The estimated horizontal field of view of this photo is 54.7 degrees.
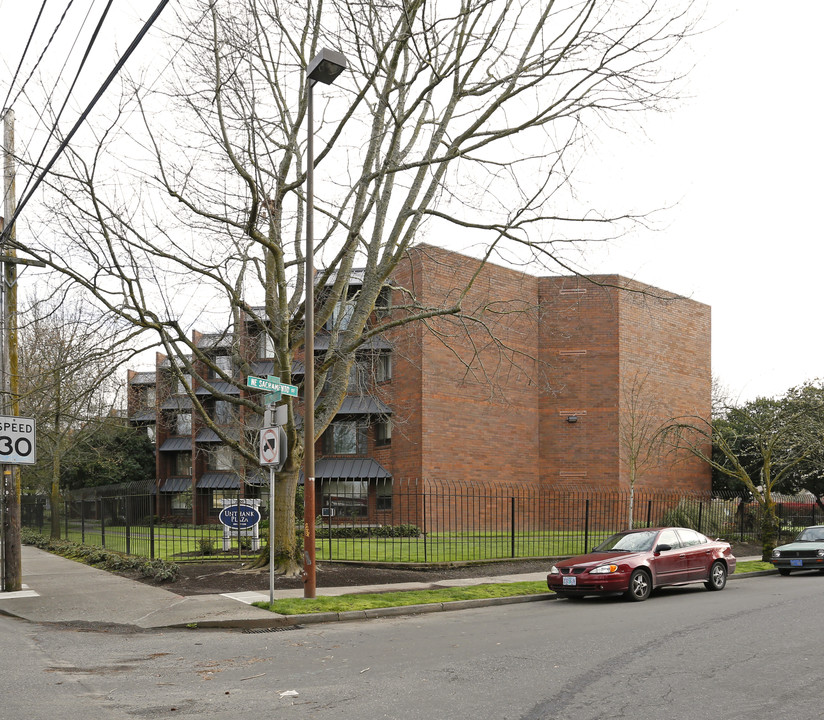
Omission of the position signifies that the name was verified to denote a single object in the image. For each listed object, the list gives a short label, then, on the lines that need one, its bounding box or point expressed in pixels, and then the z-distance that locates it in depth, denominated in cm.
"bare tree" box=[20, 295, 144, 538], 1477
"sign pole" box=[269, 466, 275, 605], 1206
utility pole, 1538
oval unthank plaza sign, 1908
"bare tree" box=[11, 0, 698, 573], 1438
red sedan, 1408
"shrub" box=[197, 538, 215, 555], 2050
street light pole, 1277
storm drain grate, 1102
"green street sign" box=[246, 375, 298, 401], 1240
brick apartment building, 3272
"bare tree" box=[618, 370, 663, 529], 3388
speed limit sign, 1498
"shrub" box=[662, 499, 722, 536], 2716
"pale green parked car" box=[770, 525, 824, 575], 1995
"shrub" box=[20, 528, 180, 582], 1623
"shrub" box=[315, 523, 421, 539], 2694
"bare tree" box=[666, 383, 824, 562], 2270
